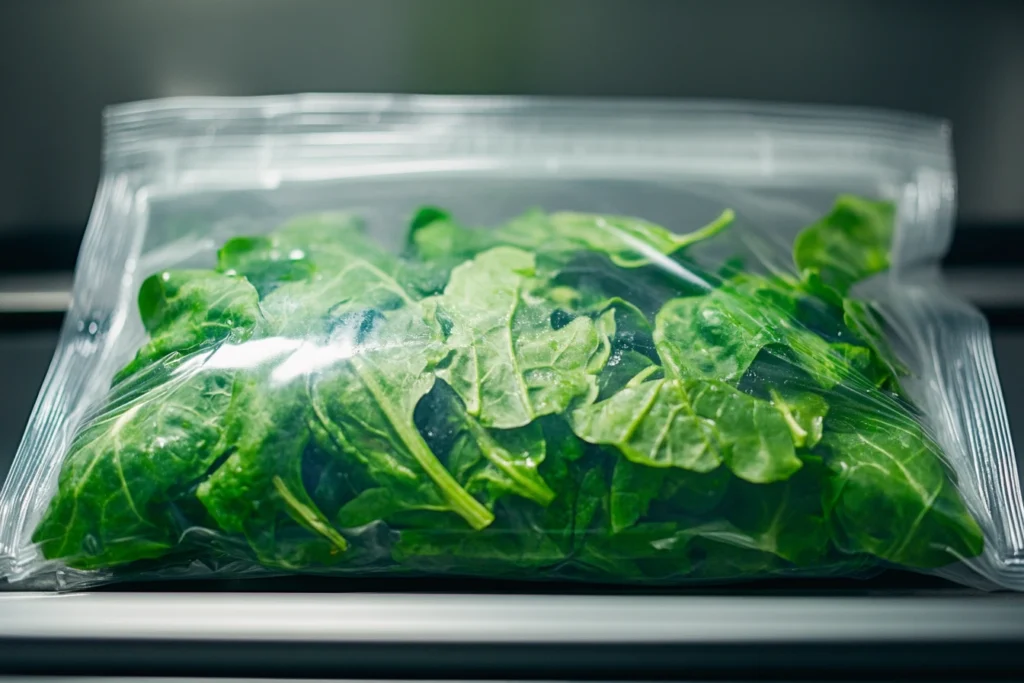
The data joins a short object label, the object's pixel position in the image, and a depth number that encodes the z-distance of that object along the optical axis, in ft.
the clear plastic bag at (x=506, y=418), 1.82
